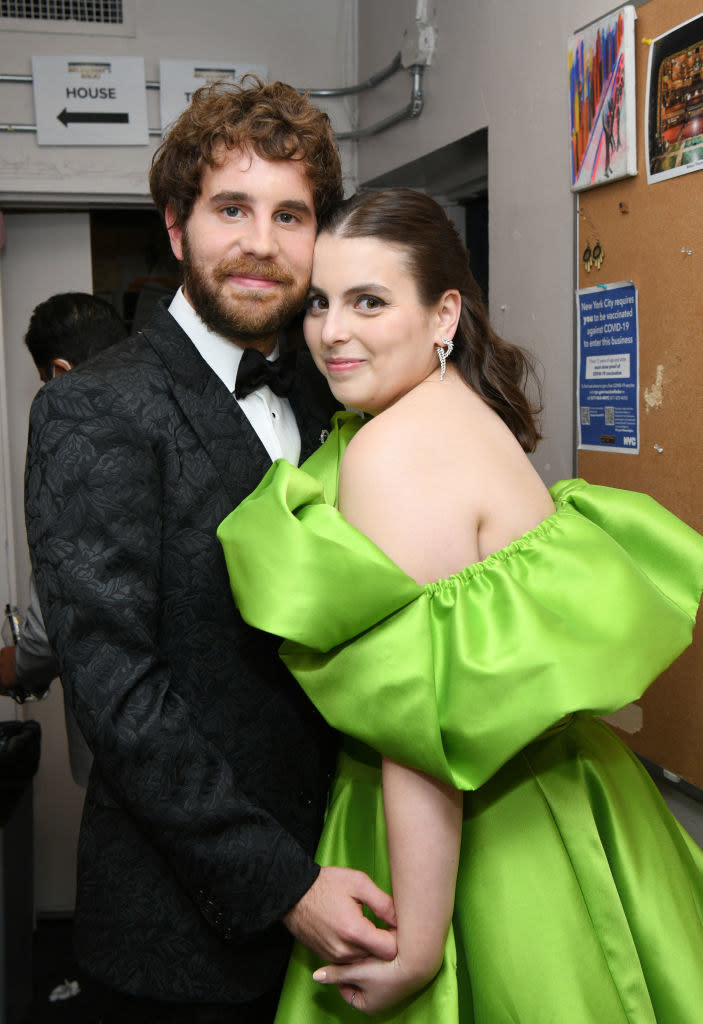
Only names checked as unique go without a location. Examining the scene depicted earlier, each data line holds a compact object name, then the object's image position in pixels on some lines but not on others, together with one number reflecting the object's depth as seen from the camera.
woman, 0.97
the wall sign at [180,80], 2.94
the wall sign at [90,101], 2.89
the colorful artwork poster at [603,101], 1.49
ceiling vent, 2.89
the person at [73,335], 2.14
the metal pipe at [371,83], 2.71
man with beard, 1.07
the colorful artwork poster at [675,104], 1.34
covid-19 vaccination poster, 1.57
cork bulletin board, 1.40
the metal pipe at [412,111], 2.55
